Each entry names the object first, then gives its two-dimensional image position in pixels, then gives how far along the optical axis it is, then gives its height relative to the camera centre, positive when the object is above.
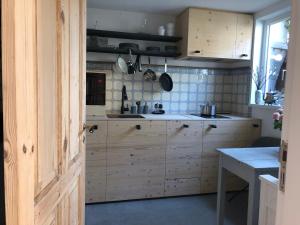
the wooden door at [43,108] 0.69 -0.07
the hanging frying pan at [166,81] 3.45 +0.11
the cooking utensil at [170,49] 3.28 +0.51
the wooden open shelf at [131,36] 3.03 +0.62
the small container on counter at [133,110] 3.30 -0.25
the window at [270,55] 3.15 +0.47
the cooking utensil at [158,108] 3.39 -0.23
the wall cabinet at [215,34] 3.10 +0.68
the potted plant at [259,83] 3.28 +0.12
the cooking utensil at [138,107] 3.33 -0.21
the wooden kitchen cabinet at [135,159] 2.82 -0.74
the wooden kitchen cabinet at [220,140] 3.08 -0.55
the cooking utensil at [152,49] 3.20 +0.49
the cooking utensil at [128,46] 3.10 +0.49
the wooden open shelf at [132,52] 3.03 +0.43
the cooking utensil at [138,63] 3.26 +0.31
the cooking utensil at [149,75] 3.37 +0.19
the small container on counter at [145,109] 3.35 -0.24
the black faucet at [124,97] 3.28 -0.10
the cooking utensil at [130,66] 3.20 +0.28
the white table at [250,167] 1.78 -0.52
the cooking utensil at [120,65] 3.17 +0.28
